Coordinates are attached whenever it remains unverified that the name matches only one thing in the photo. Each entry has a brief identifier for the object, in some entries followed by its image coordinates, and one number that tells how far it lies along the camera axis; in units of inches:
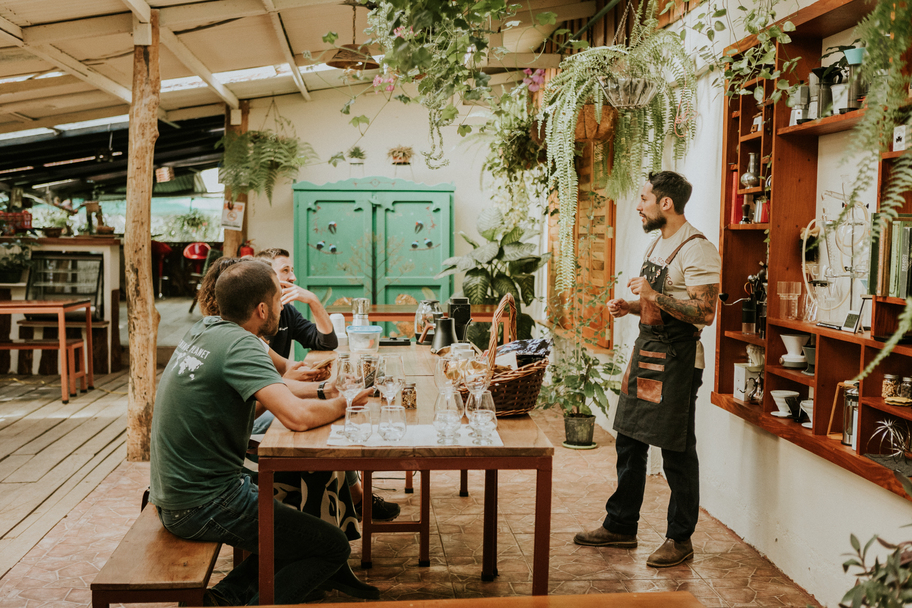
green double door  306.3
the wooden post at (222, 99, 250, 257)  314.2
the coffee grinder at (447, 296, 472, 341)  140.3
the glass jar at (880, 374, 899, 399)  98.1
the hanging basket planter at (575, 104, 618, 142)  153.2
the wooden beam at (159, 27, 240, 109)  210.5
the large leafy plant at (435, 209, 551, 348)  250.5
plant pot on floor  203.6
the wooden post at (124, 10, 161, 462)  185.8
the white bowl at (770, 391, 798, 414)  123.8
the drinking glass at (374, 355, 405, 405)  86.2
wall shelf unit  100.8
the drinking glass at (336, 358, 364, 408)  88.1
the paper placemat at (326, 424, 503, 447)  80.2
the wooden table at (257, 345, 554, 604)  78.6
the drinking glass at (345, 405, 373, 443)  80.4
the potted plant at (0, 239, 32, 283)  299.1
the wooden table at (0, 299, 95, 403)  245.3
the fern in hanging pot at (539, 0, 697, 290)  135.4
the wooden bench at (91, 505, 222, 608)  77.2
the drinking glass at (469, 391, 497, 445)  82.6
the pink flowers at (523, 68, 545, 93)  187.9
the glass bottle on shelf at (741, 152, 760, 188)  132.3
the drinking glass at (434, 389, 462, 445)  81.5
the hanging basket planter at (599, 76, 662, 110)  137.8
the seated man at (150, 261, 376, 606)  88.0
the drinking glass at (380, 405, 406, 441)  80.7
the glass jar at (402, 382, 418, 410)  97.1
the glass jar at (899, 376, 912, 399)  96.8
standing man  121.1
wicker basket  92.5
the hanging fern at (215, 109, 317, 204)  305.0
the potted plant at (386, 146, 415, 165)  320.5
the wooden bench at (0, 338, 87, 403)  262.1
